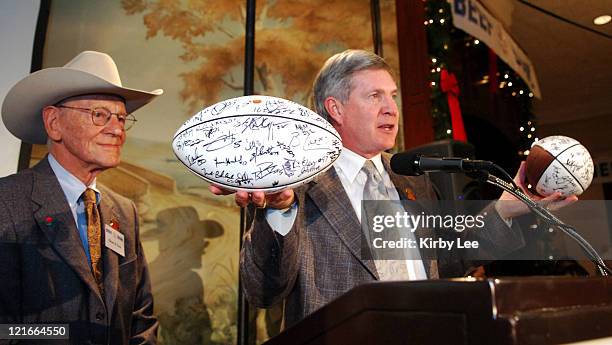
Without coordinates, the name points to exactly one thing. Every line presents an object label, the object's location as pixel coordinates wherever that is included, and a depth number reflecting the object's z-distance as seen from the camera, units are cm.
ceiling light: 528
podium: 64
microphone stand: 119
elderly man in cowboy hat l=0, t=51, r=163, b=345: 161
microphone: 125
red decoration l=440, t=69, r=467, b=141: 367
